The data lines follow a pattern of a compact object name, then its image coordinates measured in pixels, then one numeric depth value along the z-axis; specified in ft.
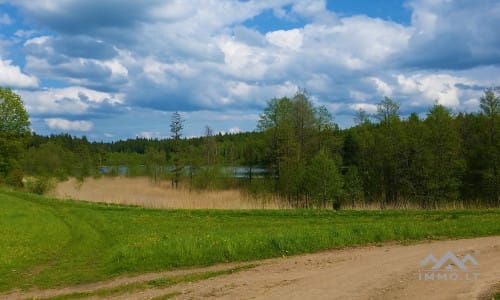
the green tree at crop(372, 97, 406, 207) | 140.15
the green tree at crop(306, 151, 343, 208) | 104.53
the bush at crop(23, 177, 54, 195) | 143.95
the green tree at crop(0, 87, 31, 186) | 180.14
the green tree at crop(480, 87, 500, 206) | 123.75
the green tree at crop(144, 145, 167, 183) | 178.74
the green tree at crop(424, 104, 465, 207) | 125.70
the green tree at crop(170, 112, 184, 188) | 165.17
